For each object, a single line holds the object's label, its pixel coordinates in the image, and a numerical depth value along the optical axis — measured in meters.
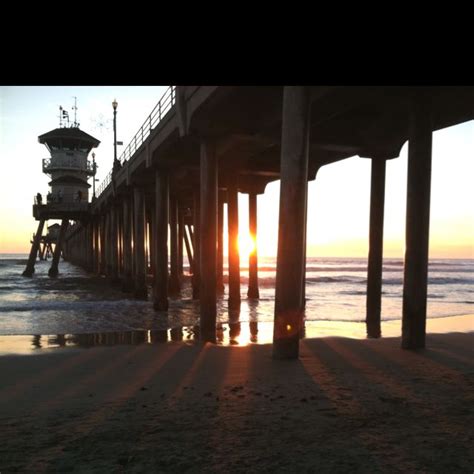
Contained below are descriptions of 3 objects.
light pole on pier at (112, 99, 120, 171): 28.55
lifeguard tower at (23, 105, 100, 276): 51.41
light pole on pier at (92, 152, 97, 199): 54.91
